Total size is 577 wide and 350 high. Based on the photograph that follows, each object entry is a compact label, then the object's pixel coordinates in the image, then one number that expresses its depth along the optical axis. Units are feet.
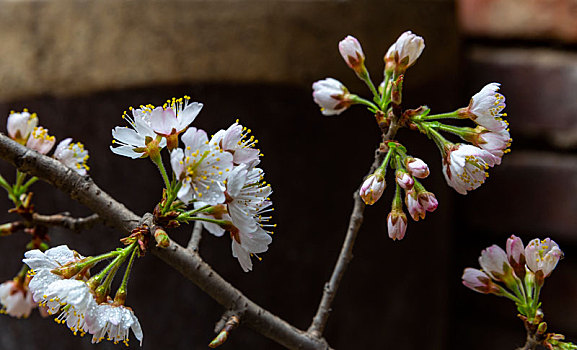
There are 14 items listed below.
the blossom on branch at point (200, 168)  3.29
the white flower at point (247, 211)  3.32
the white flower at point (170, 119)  3.31
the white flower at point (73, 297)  3.30
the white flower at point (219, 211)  3.37
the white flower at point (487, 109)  3.38
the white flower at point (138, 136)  3.34
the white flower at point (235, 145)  3.35
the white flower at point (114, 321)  3.31
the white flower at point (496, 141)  3.38
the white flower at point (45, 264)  3.34
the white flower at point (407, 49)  3.42
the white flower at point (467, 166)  3.36
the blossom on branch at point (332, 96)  3.49
